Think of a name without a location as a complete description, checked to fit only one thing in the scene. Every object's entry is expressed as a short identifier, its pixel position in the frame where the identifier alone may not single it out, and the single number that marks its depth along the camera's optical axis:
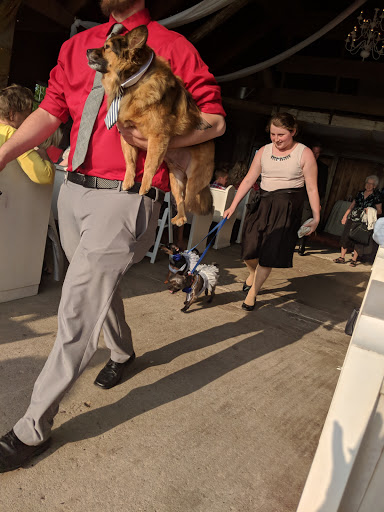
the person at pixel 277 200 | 4.26
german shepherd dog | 1.86
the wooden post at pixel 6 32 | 5.18
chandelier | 7.75
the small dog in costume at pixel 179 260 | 4.39
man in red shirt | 1.91
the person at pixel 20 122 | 3.39
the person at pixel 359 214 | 8.25
